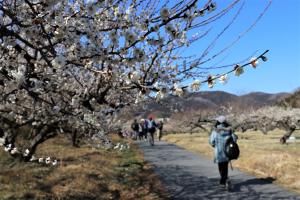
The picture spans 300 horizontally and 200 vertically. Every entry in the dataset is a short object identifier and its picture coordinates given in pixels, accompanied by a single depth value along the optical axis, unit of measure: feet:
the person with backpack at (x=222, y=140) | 37.04
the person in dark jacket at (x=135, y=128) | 135.23
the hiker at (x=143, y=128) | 127.85
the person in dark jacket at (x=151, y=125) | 89.92
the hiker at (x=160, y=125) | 128.90
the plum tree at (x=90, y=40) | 14.28
